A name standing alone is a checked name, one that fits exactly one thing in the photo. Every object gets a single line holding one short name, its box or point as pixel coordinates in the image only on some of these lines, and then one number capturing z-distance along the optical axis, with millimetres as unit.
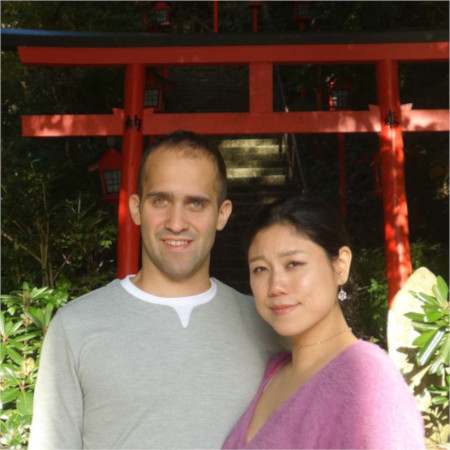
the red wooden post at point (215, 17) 12048
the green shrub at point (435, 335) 4297
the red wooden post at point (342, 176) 10594
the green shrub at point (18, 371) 3883
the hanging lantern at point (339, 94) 9422
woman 1604
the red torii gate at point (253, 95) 6684
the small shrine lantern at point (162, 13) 11473
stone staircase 9062
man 1914
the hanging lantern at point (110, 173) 8852
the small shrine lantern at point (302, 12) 10847
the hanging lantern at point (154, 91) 9742
